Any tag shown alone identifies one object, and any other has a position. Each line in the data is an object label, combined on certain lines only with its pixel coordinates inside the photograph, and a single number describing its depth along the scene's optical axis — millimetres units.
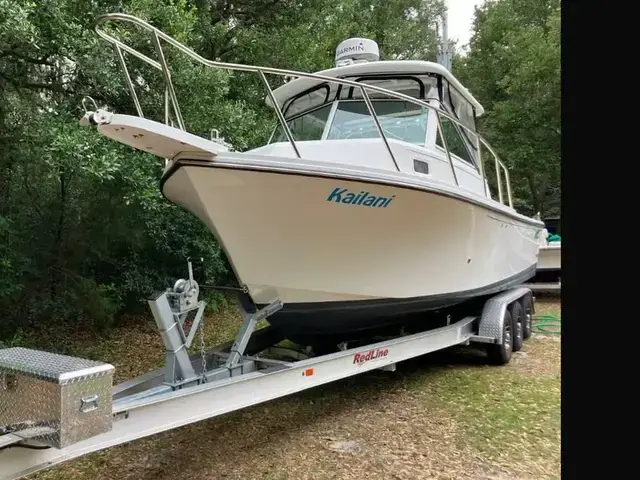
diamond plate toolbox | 2020
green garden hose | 7227
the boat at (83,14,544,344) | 3223
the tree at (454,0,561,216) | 14797
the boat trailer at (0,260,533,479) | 2055
